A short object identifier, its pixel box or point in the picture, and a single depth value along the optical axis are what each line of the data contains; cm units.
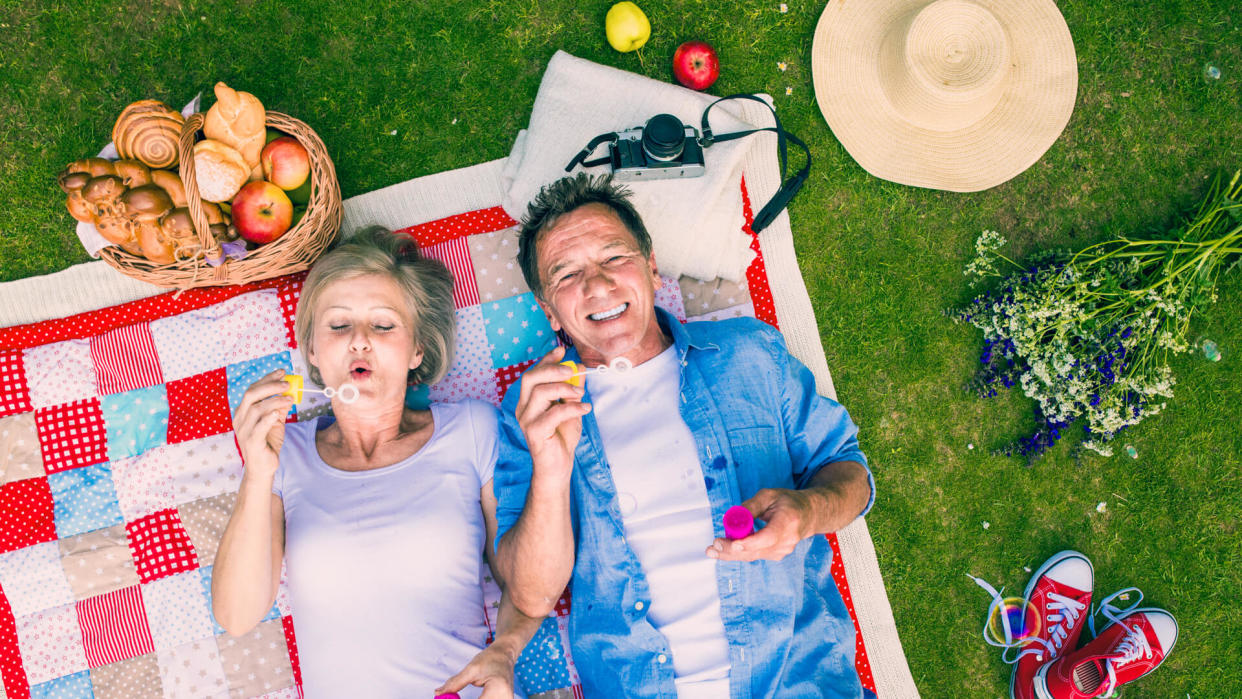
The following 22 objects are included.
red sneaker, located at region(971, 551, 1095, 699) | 338
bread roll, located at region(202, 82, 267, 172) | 273
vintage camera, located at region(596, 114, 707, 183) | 293
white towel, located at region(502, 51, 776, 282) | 321
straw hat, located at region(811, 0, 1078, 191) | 331
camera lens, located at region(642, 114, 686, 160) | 292
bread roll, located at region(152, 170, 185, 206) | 277
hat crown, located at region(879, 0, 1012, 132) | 306
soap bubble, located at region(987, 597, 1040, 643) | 340
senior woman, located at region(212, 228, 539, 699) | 266
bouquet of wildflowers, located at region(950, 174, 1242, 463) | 315
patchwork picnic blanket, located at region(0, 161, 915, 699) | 318
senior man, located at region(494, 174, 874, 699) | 262
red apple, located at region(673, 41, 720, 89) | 328
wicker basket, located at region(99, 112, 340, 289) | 280
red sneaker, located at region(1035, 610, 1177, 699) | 327
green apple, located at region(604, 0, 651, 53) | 323
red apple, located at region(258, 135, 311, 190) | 285
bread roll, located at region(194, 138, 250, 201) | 269
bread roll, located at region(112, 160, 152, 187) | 275
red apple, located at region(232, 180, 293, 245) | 277
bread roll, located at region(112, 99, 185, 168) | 281
